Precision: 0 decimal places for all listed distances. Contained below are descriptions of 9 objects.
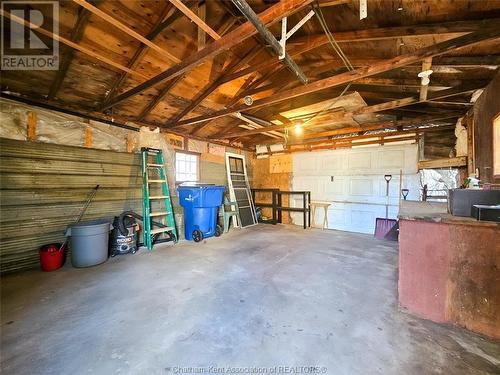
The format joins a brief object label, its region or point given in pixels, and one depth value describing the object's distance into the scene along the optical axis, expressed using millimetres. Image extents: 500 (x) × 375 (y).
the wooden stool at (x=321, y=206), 5508
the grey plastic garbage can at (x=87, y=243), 2838
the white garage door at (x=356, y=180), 4559
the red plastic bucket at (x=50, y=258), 2756
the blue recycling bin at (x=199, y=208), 4238
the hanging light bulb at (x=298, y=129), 4123
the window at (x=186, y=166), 4902
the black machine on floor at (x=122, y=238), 3334
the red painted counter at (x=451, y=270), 1563
